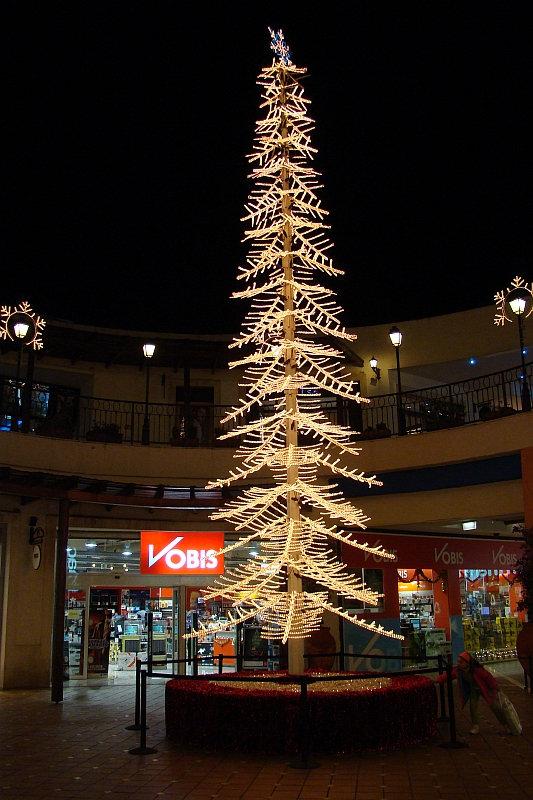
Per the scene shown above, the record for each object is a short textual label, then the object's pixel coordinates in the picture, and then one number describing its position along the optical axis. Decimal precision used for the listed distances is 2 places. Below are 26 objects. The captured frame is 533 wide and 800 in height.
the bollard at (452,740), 8.30
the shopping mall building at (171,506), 14.51
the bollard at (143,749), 8.20
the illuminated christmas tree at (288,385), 9.28
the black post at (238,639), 14.59
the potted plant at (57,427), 15.92
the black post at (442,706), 9.81
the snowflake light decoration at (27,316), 15.54
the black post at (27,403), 15.69
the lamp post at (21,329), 14.62
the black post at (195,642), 12.52
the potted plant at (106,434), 16.53
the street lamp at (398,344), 16.98
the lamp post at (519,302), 14.10
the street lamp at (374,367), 21.08
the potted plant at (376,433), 16.31
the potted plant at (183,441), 16.94
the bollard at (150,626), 13.99
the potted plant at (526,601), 12.91
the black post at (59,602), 12.45
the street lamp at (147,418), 16.98
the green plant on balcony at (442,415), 15.59
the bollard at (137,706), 9.59
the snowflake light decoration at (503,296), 15.35
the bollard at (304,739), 7.46
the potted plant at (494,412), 14.36
